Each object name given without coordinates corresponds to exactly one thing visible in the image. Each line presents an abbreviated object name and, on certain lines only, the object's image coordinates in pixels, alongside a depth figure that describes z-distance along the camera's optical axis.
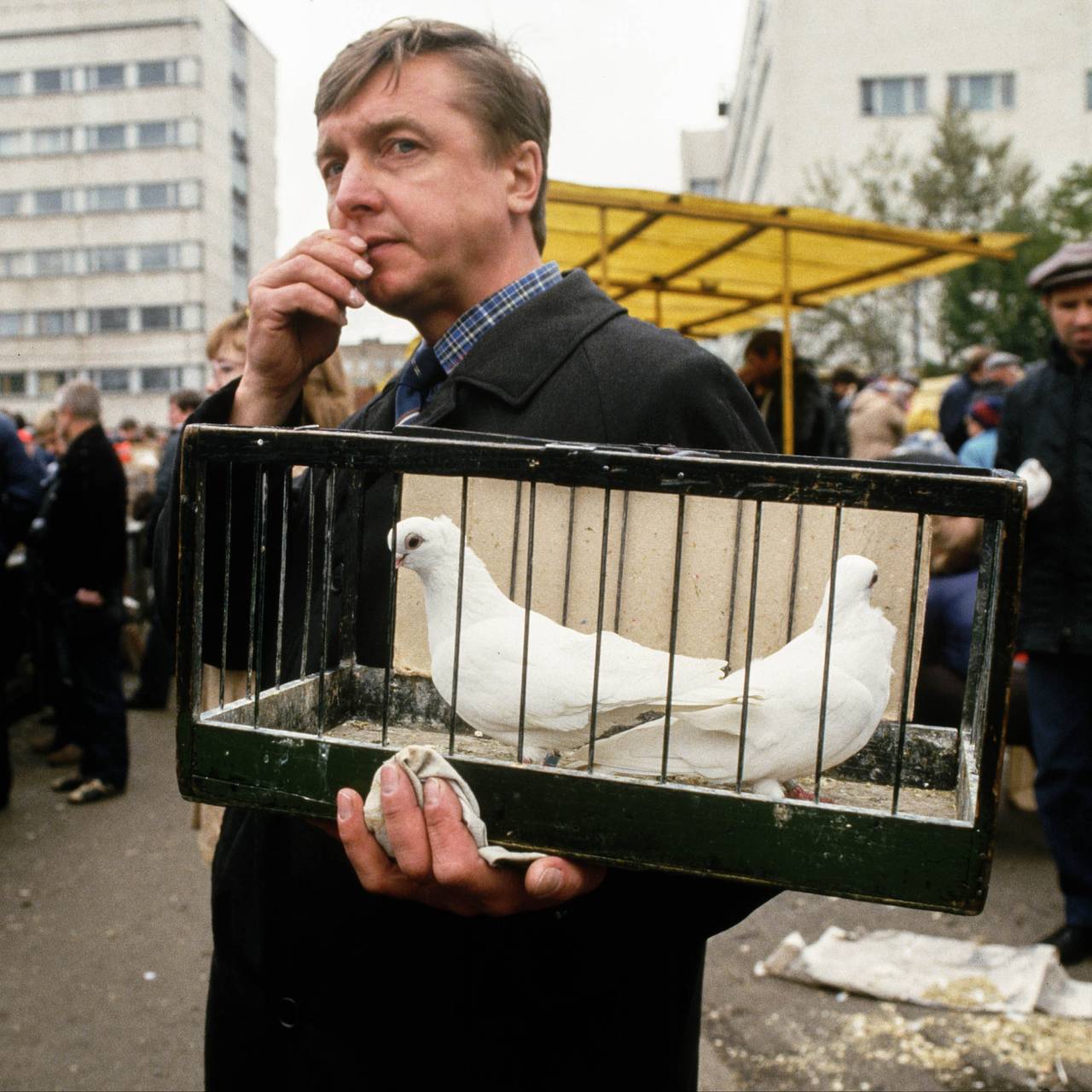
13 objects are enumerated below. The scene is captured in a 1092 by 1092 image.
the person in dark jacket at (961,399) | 7.62
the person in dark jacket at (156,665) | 6.07
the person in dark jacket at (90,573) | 4.77
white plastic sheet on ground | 3.06
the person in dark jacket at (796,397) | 6.71
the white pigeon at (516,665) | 0.96
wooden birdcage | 0.86
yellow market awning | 5.37
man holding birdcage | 1.21
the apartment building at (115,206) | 10.98
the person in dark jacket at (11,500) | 4.78
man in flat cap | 3.25
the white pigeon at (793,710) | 0.93
